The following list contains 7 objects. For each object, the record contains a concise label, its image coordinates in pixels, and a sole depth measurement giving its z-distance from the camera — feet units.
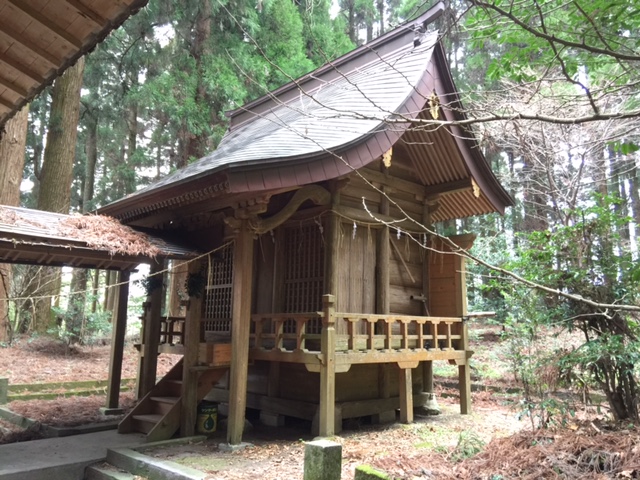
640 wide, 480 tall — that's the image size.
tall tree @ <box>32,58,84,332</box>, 45.37
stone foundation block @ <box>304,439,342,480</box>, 14.24
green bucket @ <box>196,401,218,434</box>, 25.05
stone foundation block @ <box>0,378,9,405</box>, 31.37
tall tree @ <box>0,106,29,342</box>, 39.72
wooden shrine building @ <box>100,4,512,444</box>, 22.89
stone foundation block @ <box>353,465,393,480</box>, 12.96
